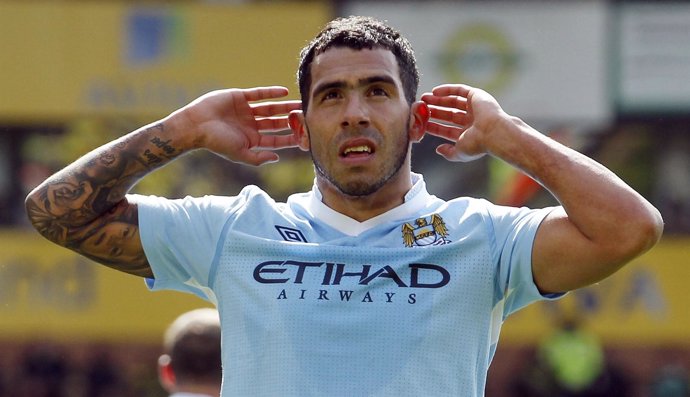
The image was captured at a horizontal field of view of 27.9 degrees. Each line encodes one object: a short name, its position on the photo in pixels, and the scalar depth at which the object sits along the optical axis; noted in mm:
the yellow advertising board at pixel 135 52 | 17781
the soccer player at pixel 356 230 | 4195
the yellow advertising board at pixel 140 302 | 17609
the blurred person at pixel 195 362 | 5684
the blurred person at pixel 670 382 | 17394
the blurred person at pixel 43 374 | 17828
